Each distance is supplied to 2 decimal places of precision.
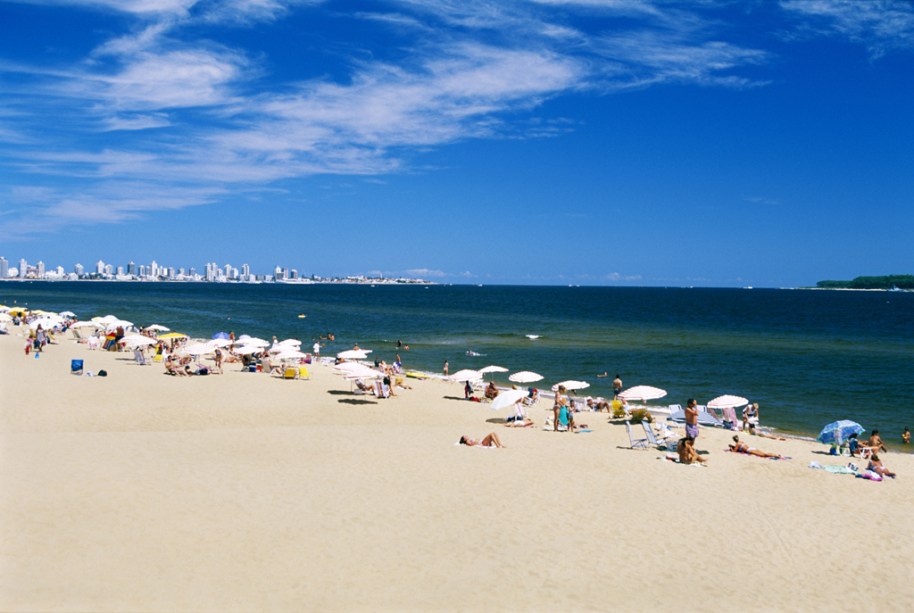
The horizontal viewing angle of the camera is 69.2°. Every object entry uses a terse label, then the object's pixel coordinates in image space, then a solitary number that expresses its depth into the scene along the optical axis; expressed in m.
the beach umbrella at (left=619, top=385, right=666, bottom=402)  21.66
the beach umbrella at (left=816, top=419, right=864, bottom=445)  19.86
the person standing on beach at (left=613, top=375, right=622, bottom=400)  28.71
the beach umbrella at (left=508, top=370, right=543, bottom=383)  26.59
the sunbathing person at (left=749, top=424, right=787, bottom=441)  22.72
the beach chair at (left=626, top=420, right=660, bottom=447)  18.62
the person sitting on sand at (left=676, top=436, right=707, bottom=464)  16.78
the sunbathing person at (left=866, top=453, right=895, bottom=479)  16.17
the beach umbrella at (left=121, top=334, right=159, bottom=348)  31.57
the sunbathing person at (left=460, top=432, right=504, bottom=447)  17.77
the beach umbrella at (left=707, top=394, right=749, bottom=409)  22.39
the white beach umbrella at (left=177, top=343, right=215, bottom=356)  30.05
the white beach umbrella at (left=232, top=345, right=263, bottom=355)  31.37
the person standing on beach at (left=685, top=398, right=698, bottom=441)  18.19
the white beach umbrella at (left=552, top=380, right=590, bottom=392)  24.52
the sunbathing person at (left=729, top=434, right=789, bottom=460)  17.91
